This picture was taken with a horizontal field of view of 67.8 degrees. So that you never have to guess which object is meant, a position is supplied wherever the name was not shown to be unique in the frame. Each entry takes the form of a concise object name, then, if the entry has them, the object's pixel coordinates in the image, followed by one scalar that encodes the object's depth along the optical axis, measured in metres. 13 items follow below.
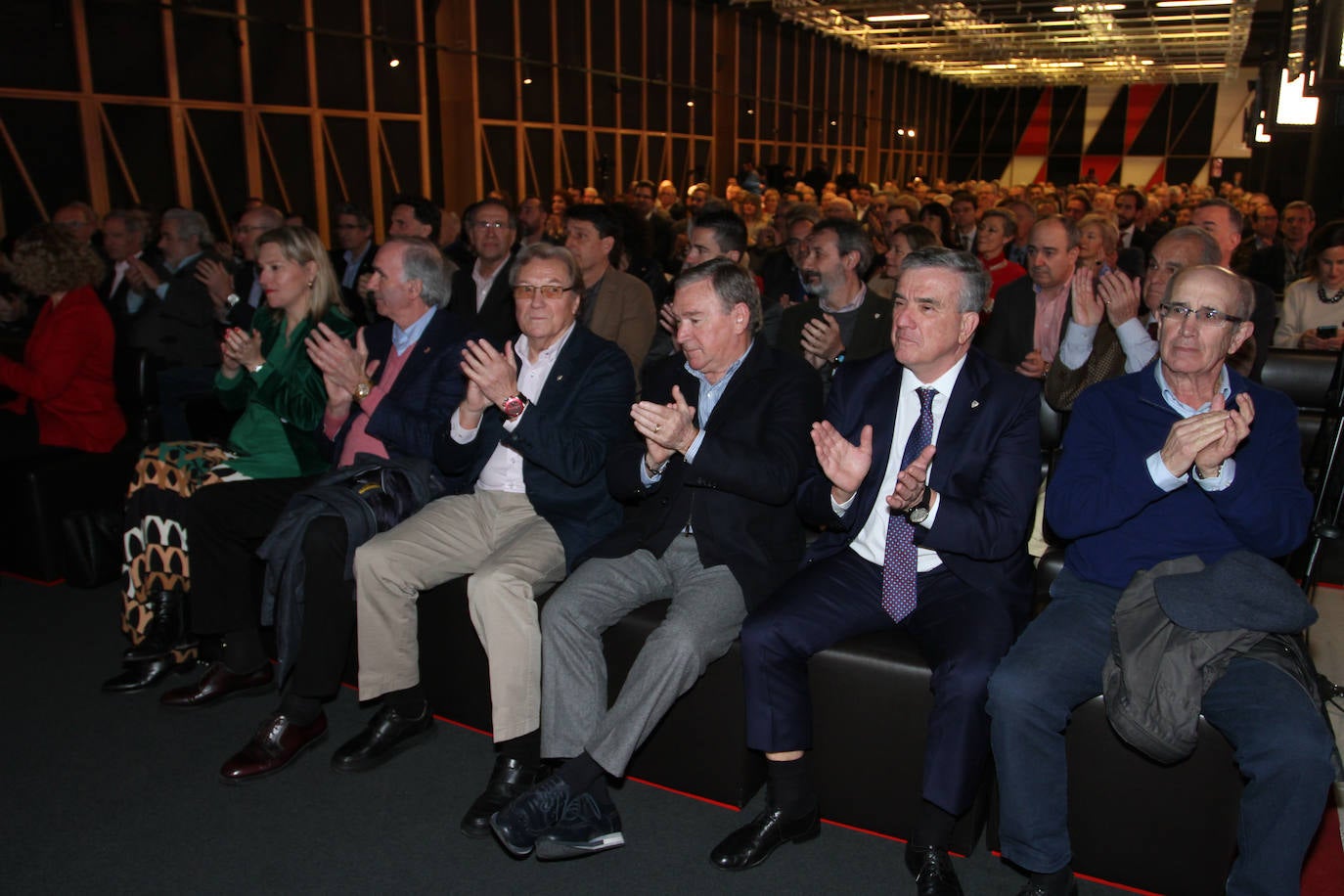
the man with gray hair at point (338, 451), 2.83
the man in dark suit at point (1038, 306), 4.18
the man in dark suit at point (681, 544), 2.39
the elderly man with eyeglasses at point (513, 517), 2.62
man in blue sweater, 1.93
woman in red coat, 3.88
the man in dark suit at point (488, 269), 5.22
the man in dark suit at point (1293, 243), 6.75
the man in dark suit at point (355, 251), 6.07
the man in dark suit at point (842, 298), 4.02
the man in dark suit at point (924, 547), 2.23
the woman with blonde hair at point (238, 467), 3.17
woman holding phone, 4.69
